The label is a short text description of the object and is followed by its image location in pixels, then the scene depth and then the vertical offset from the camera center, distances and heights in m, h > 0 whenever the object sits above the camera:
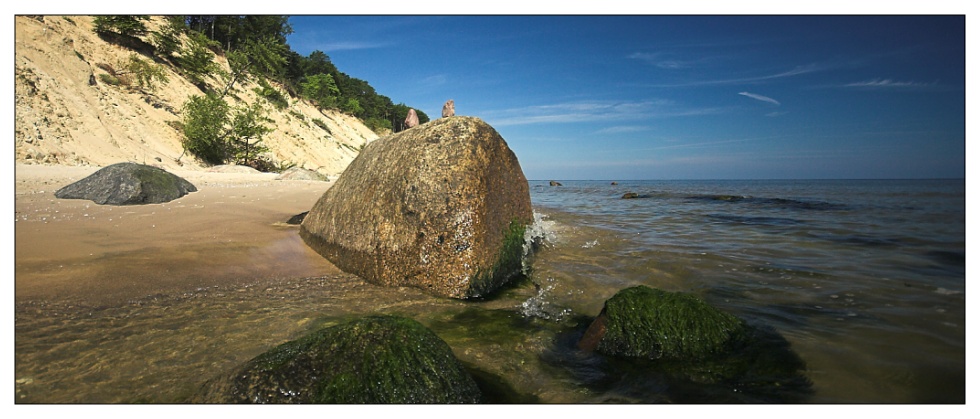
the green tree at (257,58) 28.08 +10.68
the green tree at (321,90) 38.78 +11.26
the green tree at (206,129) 17.66 +3.27
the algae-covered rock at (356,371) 1.83 -0.79
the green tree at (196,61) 22.64 +7.96
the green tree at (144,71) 19.06 +6.28
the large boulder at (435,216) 3.78 -0.11
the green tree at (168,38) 21.84 +8.85
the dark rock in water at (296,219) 6.33 -0.24
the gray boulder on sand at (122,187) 6.72 +0.28
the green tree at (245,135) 19.34 +3.32
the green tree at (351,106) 45.59 +11.01
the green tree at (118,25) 19.30 +8.50
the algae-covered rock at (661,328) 2.64 -0.83
